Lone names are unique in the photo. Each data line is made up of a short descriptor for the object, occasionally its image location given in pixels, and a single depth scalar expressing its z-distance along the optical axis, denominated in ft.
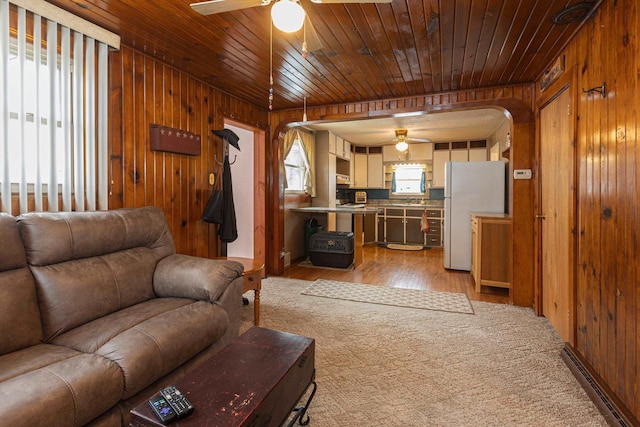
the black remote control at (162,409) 3.31
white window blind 6.30
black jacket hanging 11.31
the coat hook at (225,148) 11.89
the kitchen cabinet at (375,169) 24.93
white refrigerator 14.75
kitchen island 16.72
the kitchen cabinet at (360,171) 25.09
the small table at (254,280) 8.55
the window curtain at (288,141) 16.47
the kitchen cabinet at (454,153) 22.00
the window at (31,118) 6.35
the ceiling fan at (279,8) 4.76
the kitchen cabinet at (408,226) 22.29
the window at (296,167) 17.95
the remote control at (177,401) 3.39
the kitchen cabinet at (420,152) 23.45
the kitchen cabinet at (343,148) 21.26
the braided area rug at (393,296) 11.06
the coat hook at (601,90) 6.18
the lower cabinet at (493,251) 12.39
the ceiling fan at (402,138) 19.30
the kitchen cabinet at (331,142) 19.93
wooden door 7.80
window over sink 24.63
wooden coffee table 3.44
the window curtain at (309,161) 18.77
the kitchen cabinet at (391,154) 24.11
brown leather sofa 3.98
